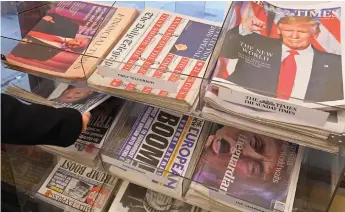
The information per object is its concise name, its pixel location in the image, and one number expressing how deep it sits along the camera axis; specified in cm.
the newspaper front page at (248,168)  75
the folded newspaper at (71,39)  80
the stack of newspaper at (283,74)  64
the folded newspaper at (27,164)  102
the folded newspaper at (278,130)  64
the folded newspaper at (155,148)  80
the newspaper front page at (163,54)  73
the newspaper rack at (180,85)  64
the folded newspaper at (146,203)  91
